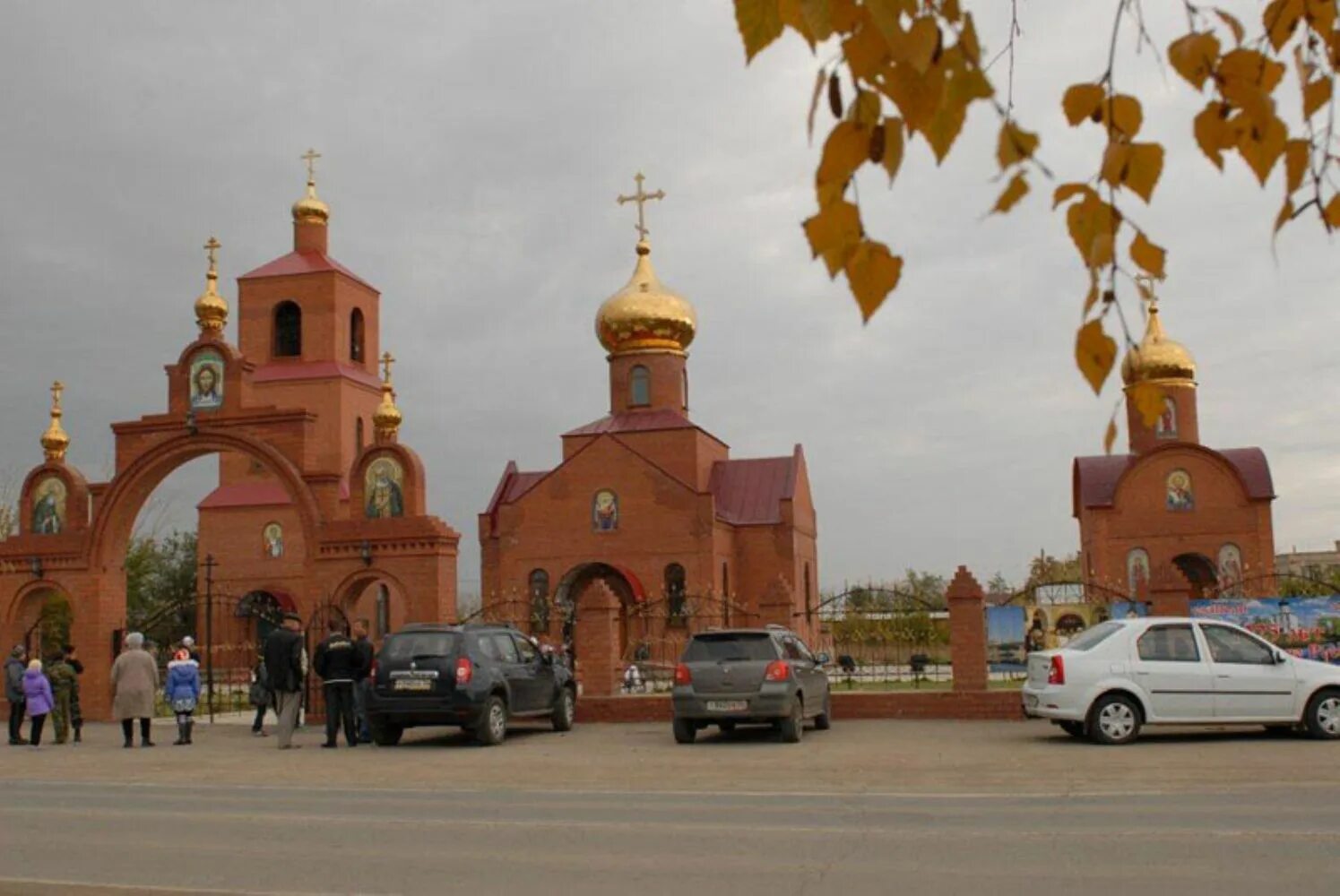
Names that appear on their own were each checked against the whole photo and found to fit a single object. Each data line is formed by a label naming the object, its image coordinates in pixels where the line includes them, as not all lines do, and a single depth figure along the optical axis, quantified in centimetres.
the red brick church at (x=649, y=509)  3938
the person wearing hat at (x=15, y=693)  1938
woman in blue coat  1841
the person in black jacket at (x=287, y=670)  1786
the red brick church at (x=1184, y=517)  4403
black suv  1684
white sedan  1506
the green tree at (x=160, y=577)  4806
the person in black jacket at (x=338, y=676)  1772
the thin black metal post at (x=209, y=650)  2183
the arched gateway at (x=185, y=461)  2256
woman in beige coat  1816
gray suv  1638
